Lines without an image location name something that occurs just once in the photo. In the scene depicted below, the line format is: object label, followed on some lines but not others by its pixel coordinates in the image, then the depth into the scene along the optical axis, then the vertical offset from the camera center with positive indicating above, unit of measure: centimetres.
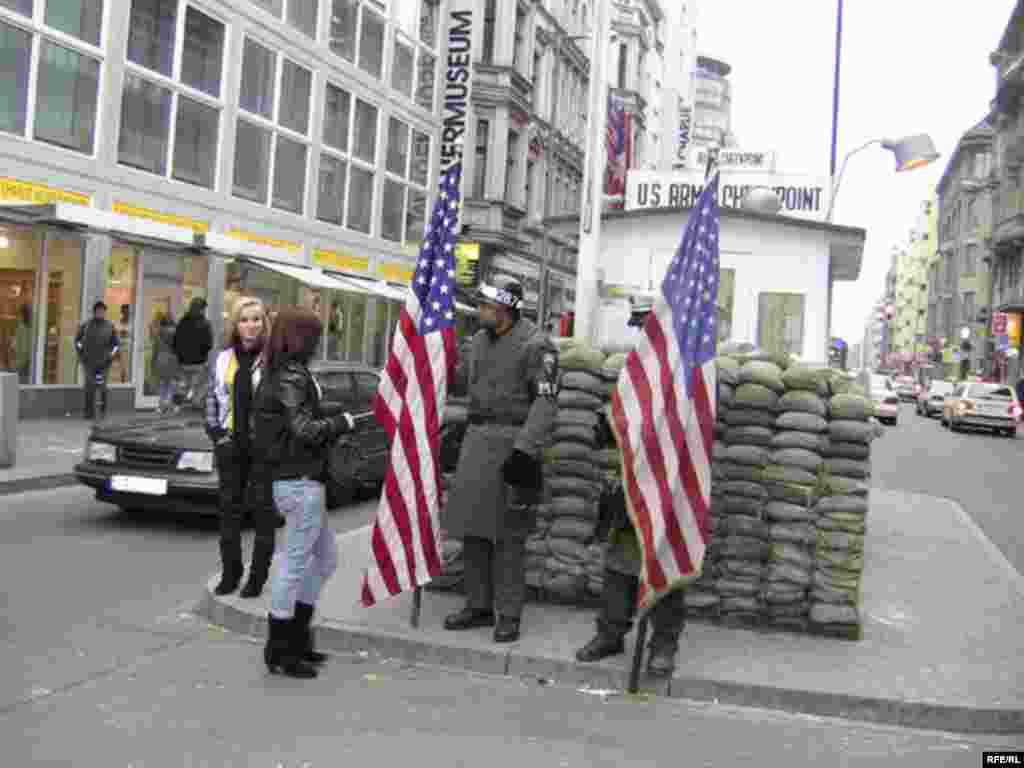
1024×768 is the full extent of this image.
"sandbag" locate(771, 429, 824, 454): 700 -13
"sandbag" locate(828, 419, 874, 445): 705 -6
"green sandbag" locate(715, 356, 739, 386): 716 +26
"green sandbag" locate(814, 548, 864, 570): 681 -82
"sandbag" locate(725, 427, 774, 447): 705 -13
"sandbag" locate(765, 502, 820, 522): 692 -58
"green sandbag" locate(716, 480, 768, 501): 701 -46
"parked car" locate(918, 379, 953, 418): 5112 +148
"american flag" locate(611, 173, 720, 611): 593 -8
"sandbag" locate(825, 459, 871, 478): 702 -28
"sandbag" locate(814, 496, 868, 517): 689 -51
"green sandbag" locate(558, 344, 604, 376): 727 +28
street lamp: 1778 +435
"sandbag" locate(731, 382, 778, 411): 704 +11
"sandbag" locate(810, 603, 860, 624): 681 -116
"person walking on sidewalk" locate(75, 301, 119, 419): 1738 +36
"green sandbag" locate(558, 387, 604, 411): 726 +2
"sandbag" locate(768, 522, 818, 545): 691 -70
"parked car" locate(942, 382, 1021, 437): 3781 +81
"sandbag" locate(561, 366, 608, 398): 726 +13
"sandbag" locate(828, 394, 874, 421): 709 +9
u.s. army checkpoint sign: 1436 +286
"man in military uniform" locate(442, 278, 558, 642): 633 -26
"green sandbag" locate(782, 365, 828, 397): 707 +24
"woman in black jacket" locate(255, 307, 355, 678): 560 -39
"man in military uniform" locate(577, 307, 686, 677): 598 -104
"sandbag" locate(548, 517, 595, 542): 723 -80
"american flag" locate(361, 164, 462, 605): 655 -26
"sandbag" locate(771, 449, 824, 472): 696 -25
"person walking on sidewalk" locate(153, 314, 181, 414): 1795 +9
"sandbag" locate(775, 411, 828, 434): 700 -2
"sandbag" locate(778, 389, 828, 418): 703 +10
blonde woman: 715 -38
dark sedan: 978 -80
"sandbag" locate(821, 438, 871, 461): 704 -17
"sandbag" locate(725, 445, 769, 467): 701 -25
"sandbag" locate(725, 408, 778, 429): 705 -2
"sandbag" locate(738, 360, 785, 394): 708 +26
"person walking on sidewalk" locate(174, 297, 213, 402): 1686 +56
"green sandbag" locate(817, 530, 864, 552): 683 -71
